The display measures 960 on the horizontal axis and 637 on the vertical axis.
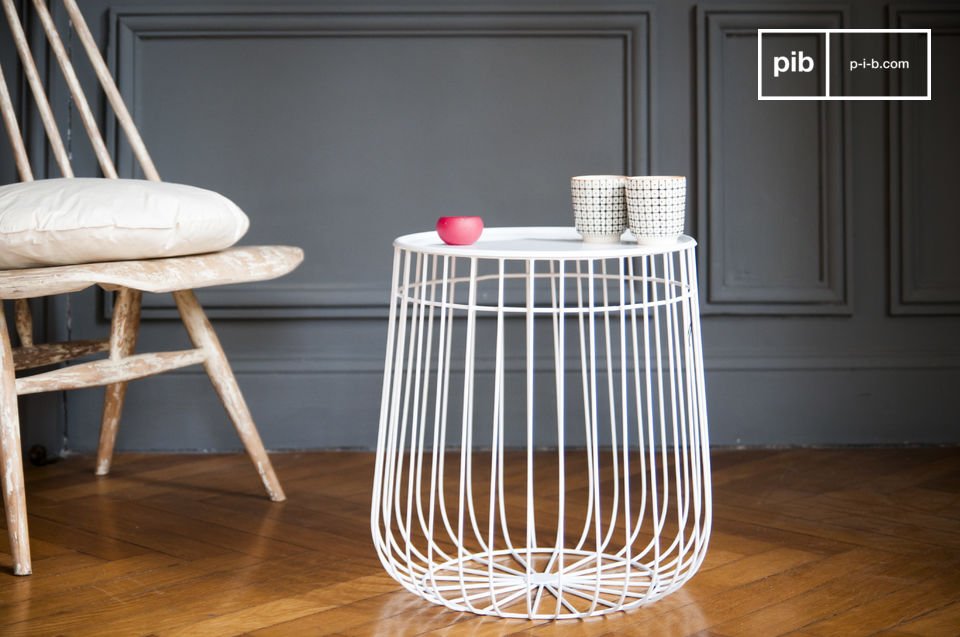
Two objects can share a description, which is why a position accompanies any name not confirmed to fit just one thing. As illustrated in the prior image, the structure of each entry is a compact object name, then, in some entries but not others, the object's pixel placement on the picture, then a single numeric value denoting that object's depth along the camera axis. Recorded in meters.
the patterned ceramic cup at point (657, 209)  2.91
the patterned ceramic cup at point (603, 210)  2.99
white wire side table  2.89
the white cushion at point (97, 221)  3.16
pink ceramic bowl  2.93
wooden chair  3.15
